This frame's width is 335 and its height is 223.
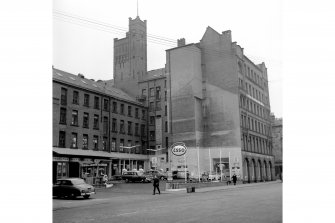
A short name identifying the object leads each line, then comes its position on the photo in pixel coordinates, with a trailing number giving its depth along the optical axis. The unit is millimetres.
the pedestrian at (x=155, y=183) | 19258
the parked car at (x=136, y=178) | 30092
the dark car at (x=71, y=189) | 16750
